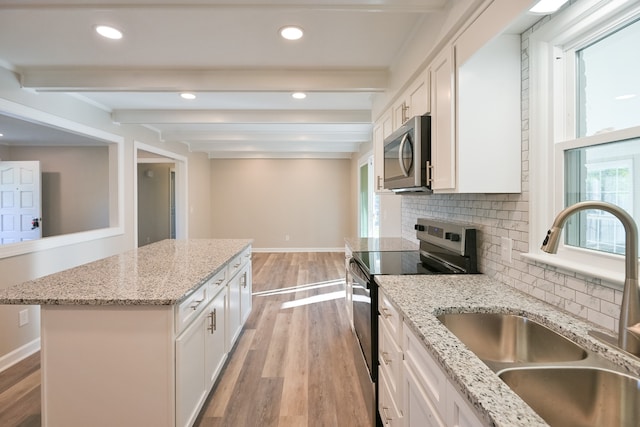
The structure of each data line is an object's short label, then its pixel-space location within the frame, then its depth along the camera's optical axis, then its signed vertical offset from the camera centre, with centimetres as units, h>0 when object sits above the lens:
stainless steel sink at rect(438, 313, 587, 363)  118 -50
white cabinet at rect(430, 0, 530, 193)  148 +43
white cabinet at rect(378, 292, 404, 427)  141 -77
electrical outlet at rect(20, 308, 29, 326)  273 -91
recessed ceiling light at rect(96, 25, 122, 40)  197 +113
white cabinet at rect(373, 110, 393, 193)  281 +66
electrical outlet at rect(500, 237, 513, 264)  159 -21
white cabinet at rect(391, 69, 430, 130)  188 +72
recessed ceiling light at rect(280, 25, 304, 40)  198 +113
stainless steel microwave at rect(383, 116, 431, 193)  184 +33
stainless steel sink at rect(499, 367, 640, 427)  88 -52
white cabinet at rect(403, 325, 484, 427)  84 -58
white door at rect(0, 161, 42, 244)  414 +13
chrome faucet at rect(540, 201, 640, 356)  90 -22
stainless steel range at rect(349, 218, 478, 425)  188 -38
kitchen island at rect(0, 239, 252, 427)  153 -70
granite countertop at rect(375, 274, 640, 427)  70 -41
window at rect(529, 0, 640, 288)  109 +32
